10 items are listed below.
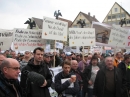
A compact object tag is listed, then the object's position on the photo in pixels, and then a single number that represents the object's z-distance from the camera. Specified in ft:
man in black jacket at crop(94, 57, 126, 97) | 14.30
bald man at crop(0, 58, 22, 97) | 7.61
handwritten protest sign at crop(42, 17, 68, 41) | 21.34
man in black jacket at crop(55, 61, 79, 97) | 12.90
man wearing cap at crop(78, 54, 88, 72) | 21.95
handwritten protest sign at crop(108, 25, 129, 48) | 26.08
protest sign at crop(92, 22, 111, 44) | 28.25
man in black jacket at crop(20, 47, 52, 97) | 9.60
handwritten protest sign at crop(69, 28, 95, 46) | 24.79
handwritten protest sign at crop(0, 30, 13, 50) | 22.33
